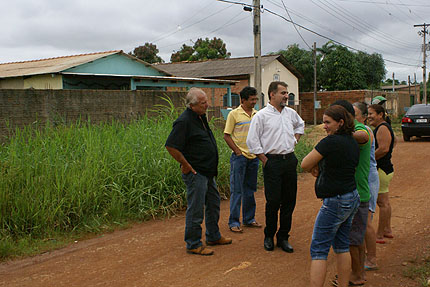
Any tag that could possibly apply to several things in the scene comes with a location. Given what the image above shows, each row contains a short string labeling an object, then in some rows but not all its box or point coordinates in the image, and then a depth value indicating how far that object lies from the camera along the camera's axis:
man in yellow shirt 5.66
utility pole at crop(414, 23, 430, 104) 41.57
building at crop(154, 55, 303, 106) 27.66
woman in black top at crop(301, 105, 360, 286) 3.33
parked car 15.83
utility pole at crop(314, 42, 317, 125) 28.64
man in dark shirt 4.59
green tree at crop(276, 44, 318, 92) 36.00
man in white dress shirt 4.81
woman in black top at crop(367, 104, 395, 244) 4.70
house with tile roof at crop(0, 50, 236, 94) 16.73
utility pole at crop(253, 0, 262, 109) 13.79
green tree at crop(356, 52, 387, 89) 39.48
